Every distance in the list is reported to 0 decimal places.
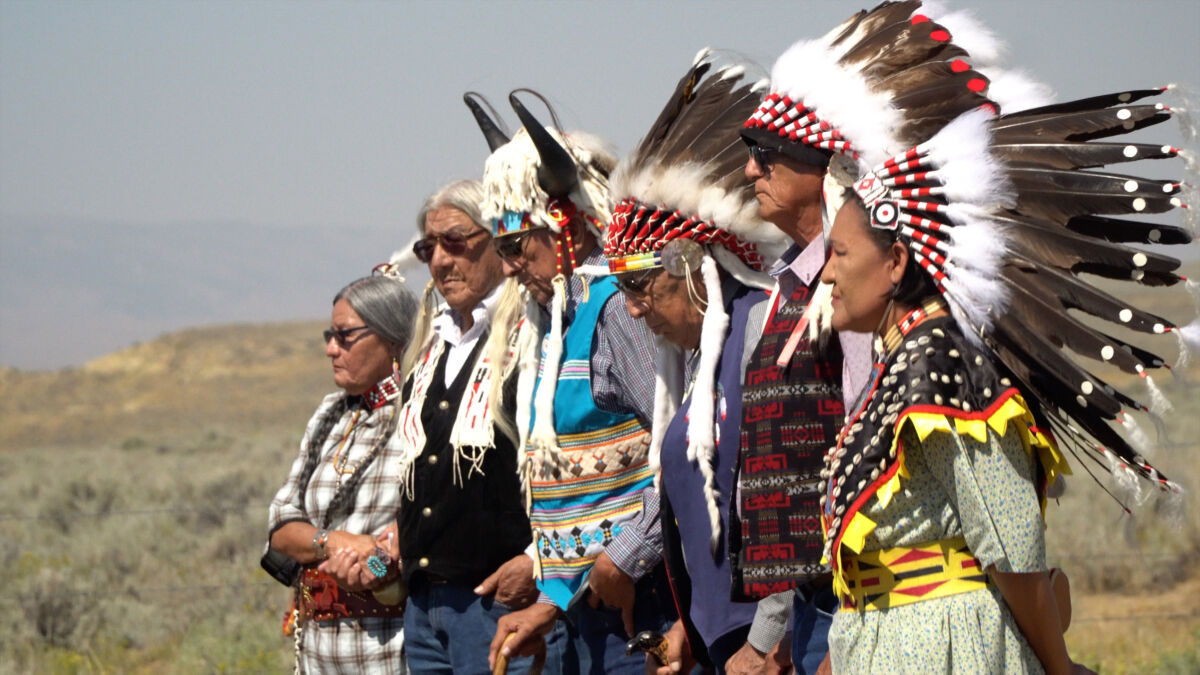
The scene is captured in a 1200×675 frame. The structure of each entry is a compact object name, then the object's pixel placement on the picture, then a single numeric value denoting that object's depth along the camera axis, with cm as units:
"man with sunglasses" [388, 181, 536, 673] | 883
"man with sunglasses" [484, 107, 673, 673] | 791
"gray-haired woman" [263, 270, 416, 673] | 970
